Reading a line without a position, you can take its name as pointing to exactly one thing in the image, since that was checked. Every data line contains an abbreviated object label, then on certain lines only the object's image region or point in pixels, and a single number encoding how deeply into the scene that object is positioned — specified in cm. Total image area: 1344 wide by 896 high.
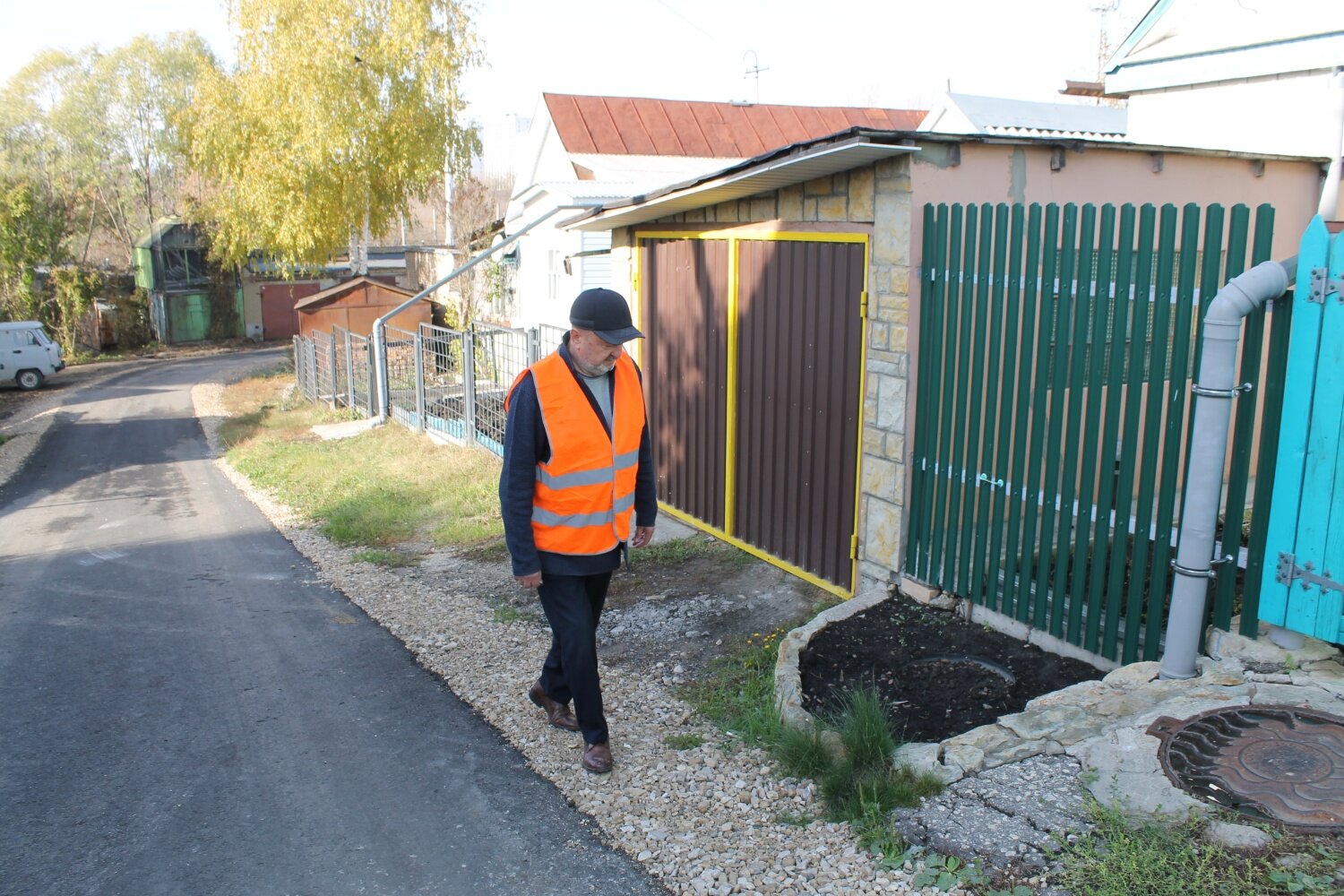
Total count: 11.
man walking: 399
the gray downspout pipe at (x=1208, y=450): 370
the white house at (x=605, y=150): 1802
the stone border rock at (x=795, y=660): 441
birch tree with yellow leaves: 2253
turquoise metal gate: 361
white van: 2503
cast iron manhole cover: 308
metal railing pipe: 1424
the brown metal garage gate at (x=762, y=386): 607
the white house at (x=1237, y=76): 738
